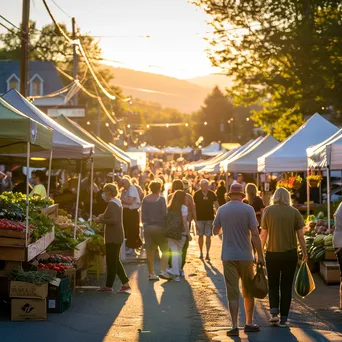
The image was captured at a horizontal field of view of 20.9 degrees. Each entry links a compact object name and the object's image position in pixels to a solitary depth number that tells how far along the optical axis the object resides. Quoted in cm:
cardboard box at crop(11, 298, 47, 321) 1191
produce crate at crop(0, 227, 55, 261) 1239
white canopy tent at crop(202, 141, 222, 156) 8866
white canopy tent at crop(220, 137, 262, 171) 3426
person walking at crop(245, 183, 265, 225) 2008
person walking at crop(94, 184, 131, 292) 1490
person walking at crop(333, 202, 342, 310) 1234
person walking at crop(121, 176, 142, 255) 2209
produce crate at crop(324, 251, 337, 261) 1675
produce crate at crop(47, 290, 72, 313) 1253
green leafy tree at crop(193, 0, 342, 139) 3819
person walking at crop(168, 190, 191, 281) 1705
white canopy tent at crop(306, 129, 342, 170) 1611
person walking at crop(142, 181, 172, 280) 1709
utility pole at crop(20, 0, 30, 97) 2400
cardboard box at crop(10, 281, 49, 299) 1202
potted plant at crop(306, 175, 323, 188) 2195
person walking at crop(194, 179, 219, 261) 2157
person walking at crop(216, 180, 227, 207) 3097
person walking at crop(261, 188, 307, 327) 1170
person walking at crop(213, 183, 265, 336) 1109
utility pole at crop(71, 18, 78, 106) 3931
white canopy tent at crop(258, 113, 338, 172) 2341
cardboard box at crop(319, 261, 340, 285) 1609
